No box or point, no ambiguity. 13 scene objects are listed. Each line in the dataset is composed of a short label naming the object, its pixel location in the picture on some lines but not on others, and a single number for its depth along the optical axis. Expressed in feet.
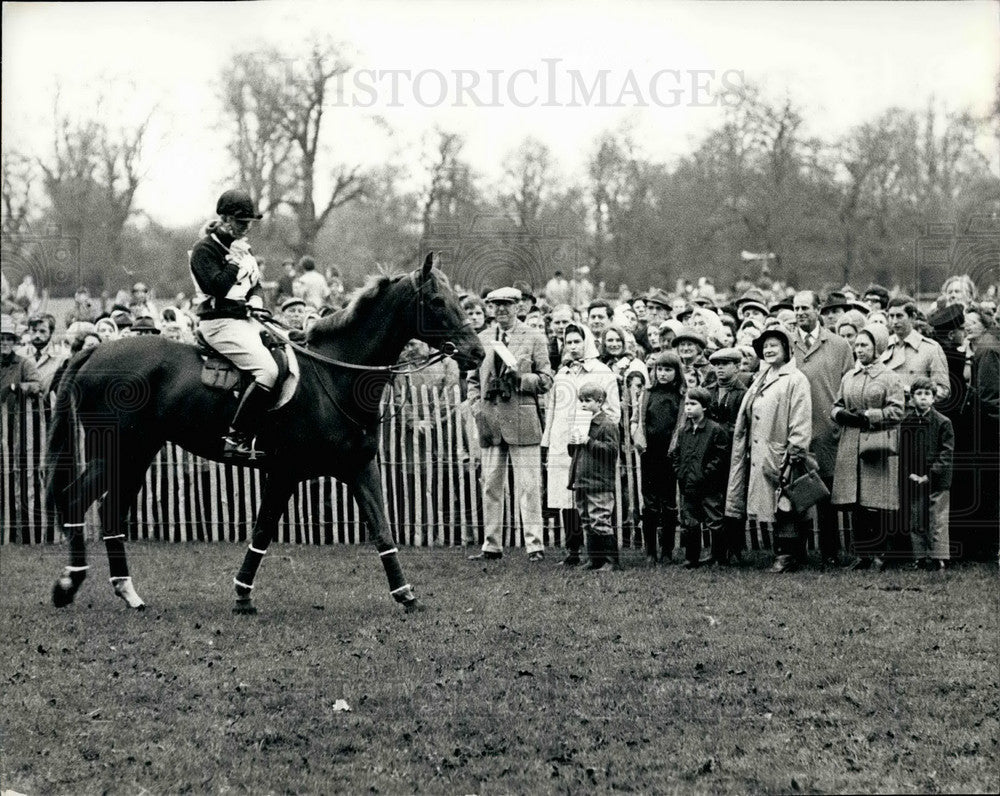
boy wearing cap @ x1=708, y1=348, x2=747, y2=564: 38.55
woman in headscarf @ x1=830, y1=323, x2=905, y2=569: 36.99
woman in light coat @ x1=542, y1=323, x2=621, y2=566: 39.27
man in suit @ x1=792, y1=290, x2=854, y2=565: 38.47
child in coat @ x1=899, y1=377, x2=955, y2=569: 36.83
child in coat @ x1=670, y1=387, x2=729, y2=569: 37.63
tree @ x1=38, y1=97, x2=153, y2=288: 77.05
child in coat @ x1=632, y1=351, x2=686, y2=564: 39.17
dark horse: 32.30
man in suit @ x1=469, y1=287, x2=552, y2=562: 40.55
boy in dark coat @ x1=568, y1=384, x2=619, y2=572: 38.04
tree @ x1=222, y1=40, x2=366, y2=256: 81.66
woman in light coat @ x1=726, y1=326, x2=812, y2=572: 36.88
